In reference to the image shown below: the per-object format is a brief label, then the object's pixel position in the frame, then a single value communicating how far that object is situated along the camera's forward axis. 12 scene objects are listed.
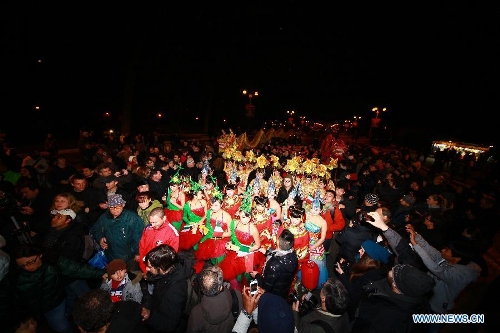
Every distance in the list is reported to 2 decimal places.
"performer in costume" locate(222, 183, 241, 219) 5.73
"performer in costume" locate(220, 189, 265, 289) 4.26
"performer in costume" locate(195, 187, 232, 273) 4.59
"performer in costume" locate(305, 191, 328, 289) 4.75
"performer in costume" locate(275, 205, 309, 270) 4.50
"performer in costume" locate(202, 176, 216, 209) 6.14
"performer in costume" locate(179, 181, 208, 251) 5.16
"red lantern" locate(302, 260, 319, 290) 4.23
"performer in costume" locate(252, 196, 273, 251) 4.83
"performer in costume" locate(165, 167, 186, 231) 5.57
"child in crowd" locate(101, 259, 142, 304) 3.26
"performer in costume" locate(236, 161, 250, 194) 8.68
